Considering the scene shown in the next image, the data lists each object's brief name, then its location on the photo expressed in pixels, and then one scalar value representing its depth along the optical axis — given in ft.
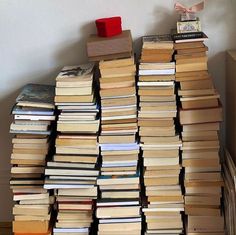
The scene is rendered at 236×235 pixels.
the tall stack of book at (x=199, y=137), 5.94
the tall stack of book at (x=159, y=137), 5.95
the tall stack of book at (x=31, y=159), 6.01
